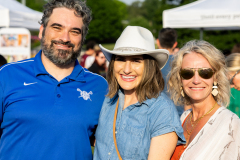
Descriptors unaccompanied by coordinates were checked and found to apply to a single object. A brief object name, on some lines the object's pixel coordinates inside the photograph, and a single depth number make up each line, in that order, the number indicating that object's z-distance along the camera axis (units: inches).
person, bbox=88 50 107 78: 319.6
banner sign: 271.1
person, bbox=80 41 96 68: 389.2
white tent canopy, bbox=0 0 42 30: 255.0
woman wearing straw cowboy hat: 85.2
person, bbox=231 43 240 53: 305.1
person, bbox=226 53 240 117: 152.4
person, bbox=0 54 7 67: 179.0
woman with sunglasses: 88.4
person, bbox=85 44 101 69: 365.5
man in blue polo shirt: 93.4
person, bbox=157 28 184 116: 216.7
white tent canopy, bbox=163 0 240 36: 245.8
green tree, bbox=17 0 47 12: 2433.6
